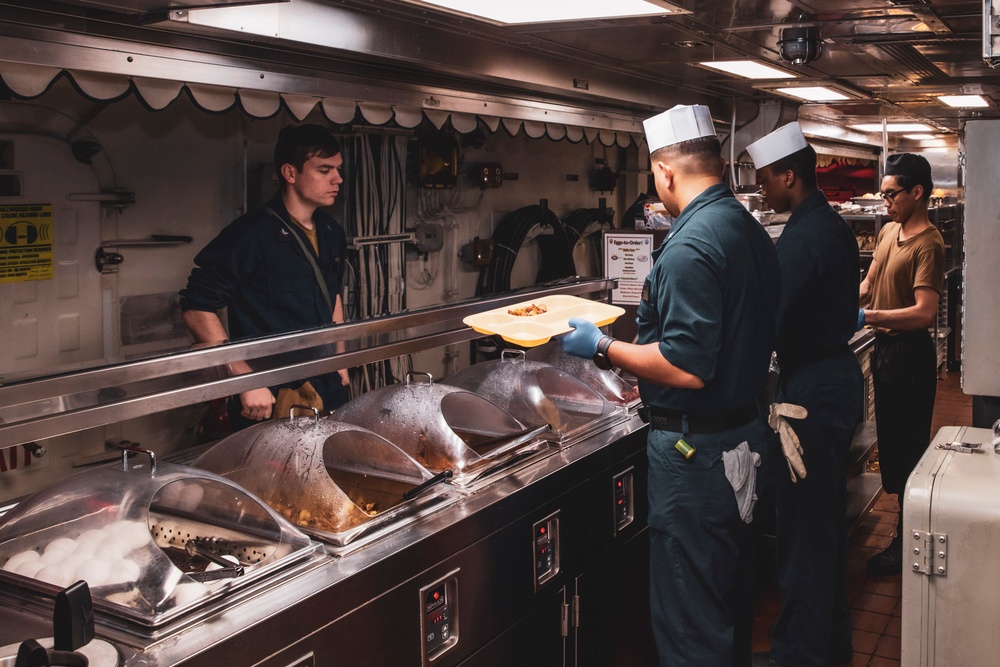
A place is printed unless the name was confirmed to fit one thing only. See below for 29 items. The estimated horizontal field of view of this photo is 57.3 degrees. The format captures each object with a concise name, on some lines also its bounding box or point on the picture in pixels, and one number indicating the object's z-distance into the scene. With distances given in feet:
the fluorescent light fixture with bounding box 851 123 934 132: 32.52
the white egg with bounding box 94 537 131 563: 6.22
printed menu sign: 14.53
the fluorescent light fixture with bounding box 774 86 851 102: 19.32
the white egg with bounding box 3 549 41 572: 6.17
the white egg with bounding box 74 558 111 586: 6.07
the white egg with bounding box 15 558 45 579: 6.11
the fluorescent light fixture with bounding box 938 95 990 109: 22.77
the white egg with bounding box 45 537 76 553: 6.34
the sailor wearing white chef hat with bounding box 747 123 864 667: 10.85
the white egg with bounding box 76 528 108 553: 6.31
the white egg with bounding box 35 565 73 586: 6.07
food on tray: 9.73
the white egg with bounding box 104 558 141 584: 6.07
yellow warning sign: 12.36
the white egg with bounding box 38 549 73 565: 6.22
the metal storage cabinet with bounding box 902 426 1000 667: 8.00
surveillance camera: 12.18
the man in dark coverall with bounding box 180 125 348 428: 11.68
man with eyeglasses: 14.56
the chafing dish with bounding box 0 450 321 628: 5.98
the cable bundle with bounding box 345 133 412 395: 17.83
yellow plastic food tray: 8.71
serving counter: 5.92
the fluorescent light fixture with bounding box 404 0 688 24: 9.04
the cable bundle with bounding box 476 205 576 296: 22.30
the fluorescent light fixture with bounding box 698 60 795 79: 15.11
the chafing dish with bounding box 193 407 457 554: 7.54
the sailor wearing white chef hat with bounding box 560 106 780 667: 8.15
